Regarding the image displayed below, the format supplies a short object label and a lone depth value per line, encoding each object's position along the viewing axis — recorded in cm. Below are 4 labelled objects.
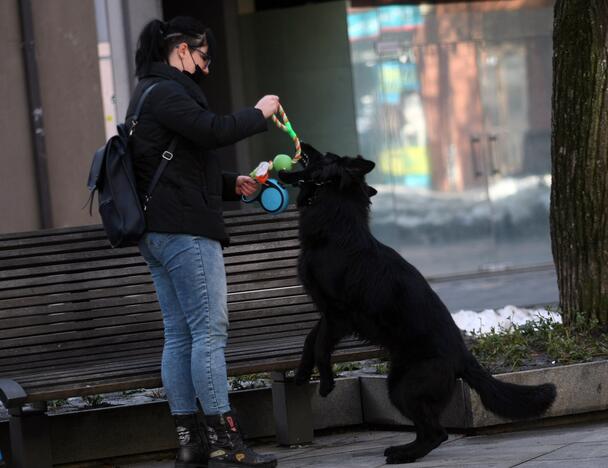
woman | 927
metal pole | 1830
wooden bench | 1011
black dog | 962
